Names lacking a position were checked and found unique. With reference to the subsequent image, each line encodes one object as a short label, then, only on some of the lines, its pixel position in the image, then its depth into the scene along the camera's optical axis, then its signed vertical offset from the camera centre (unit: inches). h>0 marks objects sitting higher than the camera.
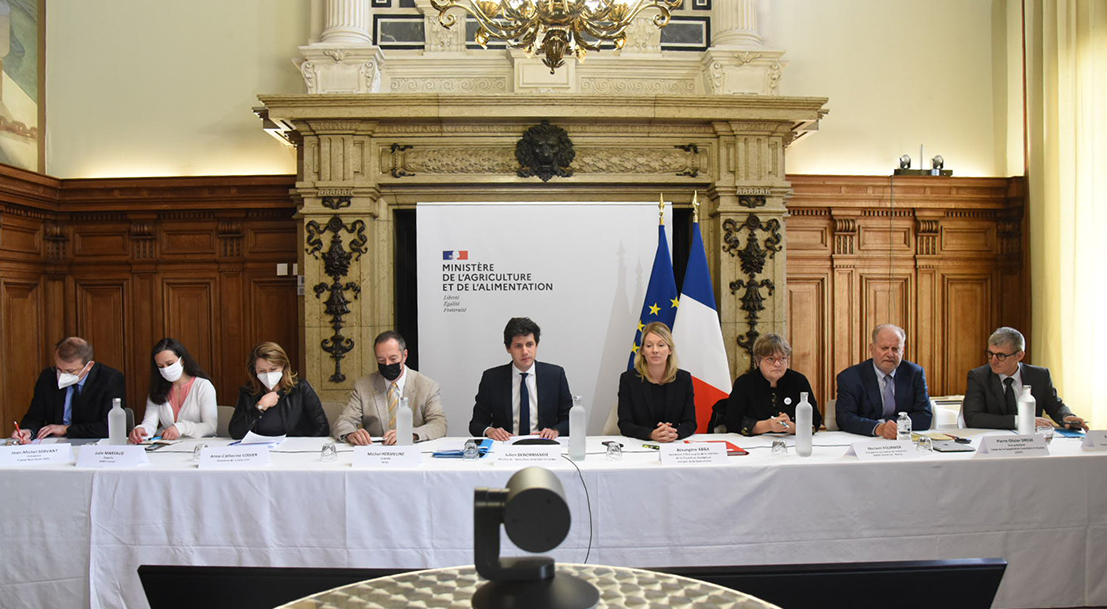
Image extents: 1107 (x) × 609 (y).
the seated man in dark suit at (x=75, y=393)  147.6 -17.6
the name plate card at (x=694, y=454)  115.2 -24.4
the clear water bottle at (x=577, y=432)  117.3 -21.0
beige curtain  212.8 +32.9
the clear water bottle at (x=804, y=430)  119.2 -21.5
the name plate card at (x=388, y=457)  114.5 -24.3
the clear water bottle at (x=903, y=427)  129.3 -22.9
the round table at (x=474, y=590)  39.7 -16.6
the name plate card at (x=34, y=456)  116.6 -23.9
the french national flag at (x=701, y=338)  189.2 -9.3
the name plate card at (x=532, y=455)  116.3 -24.7
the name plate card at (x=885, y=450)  115.7 -24.3
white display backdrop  202.7 +5.5
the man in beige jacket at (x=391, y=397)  143.7 -18.7
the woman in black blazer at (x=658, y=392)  140.6 -17.8
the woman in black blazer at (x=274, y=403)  140.4 -19.0
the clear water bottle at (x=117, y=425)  127.6 -20.7
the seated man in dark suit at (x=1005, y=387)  140.3 -17.8
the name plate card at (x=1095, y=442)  119.6 -23.9
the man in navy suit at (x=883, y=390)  143.7 -18.1
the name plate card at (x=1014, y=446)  115.3 -23.7
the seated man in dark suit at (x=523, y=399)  150.3 -20.0
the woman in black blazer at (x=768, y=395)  139.6 -18.9
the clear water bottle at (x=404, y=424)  125.8 -20.9
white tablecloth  109.9 -33.2
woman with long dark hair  146.5 -18.2
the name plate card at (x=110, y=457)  113.9 -23.6
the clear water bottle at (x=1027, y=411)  128.6 -20.2
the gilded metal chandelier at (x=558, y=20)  122.7 +50.7
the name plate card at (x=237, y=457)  113.4 -23.8
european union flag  197.0 +2.5
